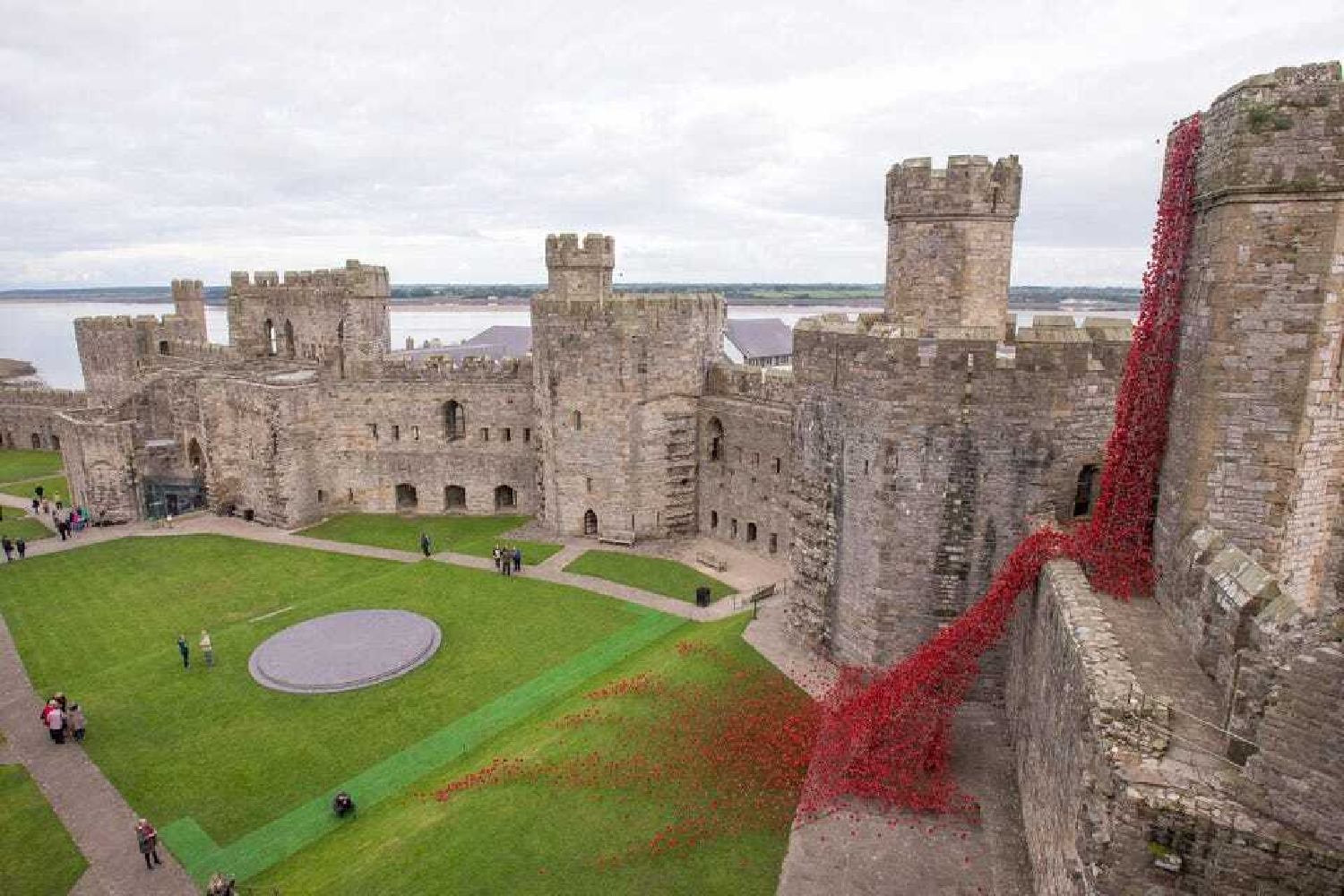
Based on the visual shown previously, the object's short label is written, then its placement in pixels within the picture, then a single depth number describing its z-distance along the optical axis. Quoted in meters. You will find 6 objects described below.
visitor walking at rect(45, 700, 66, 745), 15.83
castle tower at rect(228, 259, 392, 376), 35.09
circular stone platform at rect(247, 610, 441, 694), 17.91
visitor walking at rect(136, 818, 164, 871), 12.52
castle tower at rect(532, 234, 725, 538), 25.70
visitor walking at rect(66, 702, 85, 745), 16.06
